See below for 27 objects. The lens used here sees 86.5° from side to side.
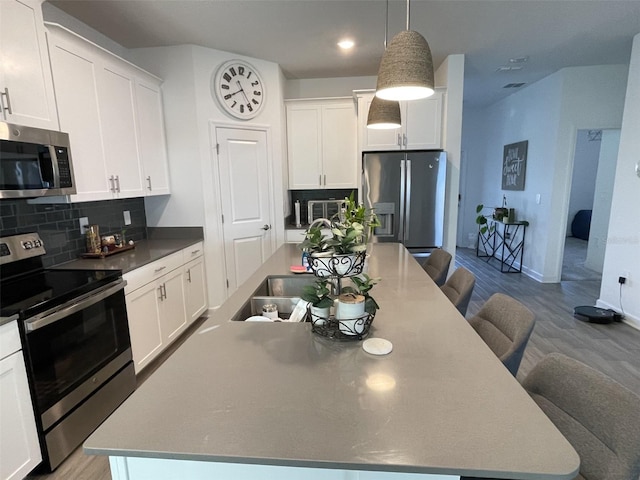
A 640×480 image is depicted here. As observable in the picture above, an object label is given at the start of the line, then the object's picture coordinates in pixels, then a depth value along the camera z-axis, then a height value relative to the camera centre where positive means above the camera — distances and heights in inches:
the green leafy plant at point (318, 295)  47.4 -15.0
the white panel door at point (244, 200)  144.9 -5.9
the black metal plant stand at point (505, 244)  208.5 -41.0
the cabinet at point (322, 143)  162.7 +20.3
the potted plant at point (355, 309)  46.4 -16.9
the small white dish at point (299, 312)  58.8 -22.1
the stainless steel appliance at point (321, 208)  161.6 -10.6
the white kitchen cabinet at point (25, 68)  69.6 +26.5
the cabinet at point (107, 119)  87.7 +21.5
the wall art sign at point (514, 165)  200.9 +10.5
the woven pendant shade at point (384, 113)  84.1 +17.7
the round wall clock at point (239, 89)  138.3 +40.8
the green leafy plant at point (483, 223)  229.9 -27.1
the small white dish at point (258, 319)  56.5 -21.9
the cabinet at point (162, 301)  94.6 -36.3
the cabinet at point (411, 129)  148.6 +24.0
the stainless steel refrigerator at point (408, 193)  145.0 -4.0
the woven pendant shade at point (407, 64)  50.7 +17.9
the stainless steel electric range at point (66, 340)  63.9 -31.4
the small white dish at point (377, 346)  44.3 -21.3
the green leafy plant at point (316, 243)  49.4 -8.3
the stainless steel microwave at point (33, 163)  68.6 +6.1
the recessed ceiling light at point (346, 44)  128.1 +53.7
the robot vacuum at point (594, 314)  131.6 -51.9
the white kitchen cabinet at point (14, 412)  58.2 -38.8
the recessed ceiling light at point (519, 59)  148.6 +53.7
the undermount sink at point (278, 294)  66.7 -23.3
